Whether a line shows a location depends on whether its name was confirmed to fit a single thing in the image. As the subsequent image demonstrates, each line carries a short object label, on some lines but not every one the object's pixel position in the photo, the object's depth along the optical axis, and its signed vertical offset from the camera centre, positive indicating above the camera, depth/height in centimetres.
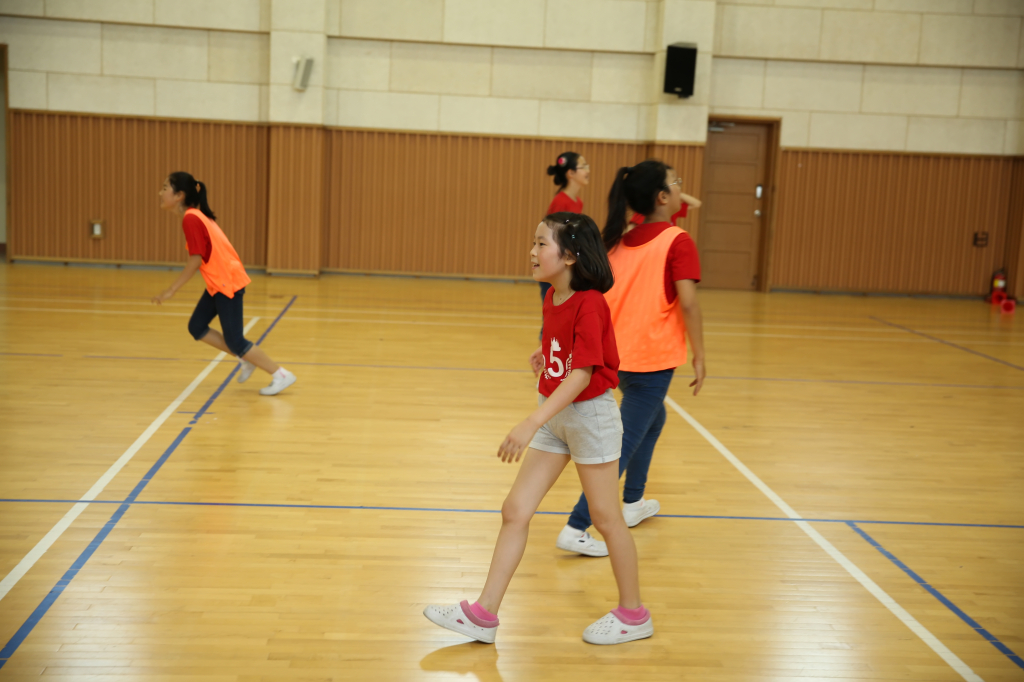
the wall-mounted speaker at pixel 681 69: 1160 +188
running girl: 518 -47
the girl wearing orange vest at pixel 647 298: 316 -30
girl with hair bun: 575 +20
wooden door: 1284 +19
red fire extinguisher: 1270 -84
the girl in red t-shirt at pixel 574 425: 242 -59
